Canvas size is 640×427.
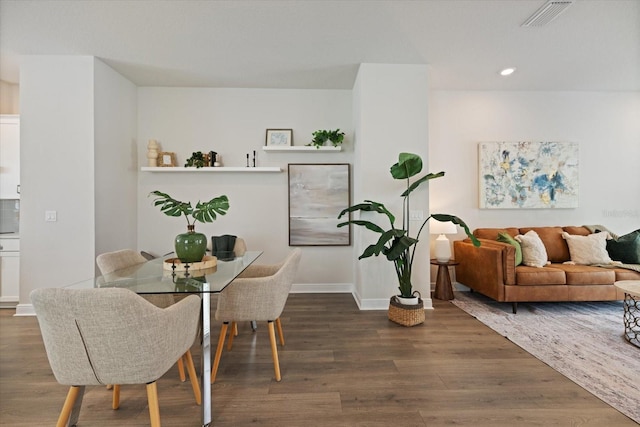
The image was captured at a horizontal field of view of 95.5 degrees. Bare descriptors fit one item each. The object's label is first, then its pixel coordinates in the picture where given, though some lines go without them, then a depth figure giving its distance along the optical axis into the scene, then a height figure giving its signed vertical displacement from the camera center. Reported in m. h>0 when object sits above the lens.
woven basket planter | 3.00 -1.04
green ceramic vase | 2.08 -0.23
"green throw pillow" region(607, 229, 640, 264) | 3.55 -0.43
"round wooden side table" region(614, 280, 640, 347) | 2.52 -0.83
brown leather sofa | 3.31 -0.77
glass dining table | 1.58 -0.40
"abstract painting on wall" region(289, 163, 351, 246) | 4.23 +0.24
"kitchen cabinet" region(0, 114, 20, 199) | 3.61 +0.73
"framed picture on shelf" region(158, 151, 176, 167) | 4.07 +0.78
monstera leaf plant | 2.08 -0.18
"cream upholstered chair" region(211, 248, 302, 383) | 2.00 -0.61
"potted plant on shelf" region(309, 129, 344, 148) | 3.99 +1.06
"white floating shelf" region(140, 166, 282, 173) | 3.95 +0.62
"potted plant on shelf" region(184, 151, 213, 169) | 4.00 +0.75
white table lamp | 3.86 -0.36
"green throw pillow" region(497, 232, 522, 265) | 3.44 -0.34
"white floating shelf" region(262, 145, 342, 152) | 4.00 +0.91
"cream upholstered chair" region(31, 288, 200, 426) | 1.17 -0.52
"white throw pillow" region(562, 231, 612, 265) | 3.62 -0.45
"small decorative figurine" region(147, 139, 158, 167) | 4.01 +0.85
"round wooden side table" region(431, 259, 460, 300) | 3.86 -0.91
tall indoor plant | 2.90 -0.18
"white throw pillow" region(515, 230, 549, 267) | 3.49 -0.46
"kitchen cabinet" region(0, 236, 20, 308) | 3.42 -0.64
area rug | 1.99 -1.16
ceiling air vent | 2.48 +1.80
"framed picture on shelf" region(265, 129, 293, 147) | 4.22 +1.13
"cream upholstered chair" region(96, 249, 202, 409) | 2.11 -0.39
